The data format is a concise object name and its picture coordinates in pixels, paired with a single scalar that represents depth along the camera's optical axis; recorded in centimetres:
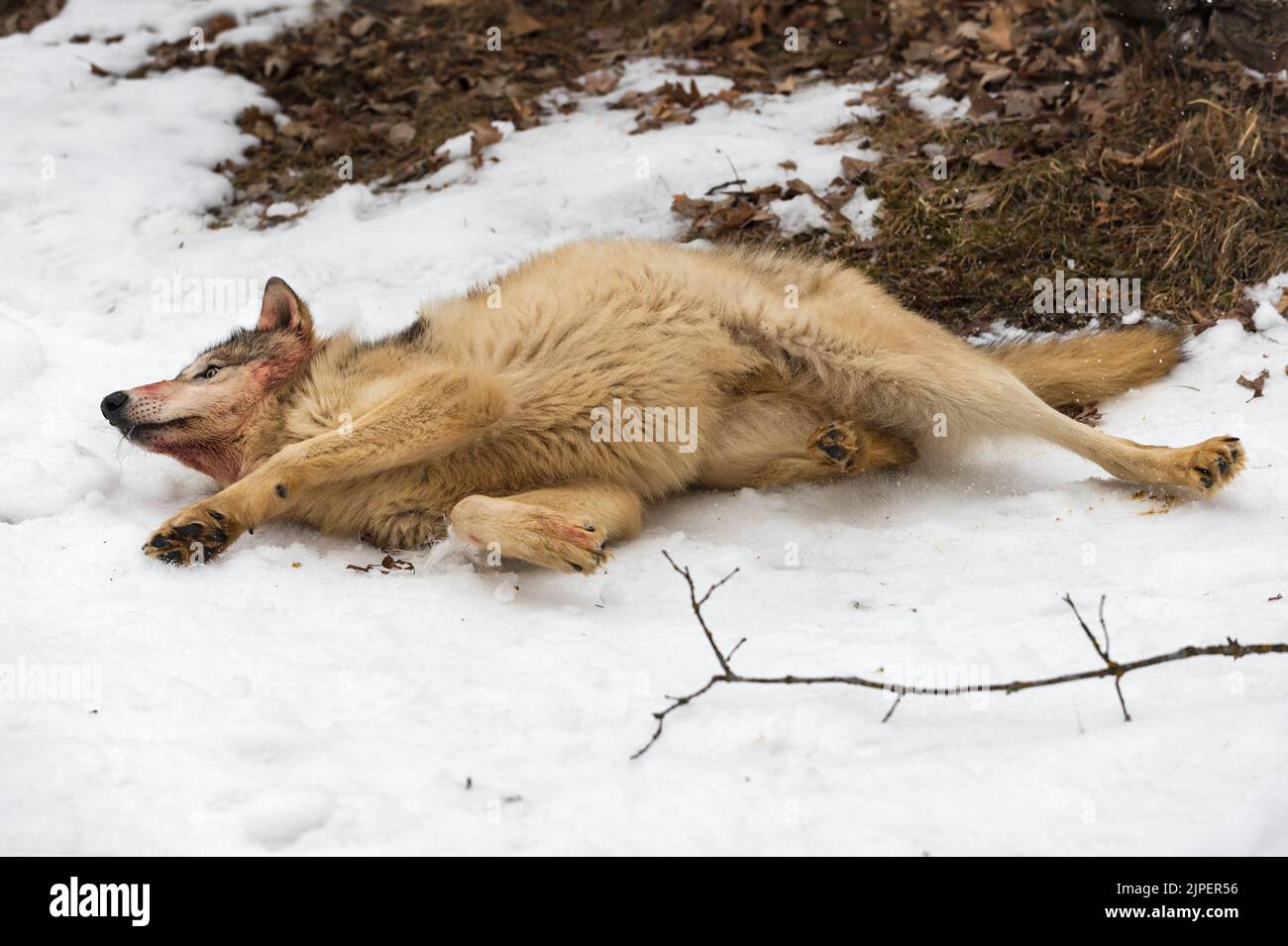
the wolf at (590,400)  449
